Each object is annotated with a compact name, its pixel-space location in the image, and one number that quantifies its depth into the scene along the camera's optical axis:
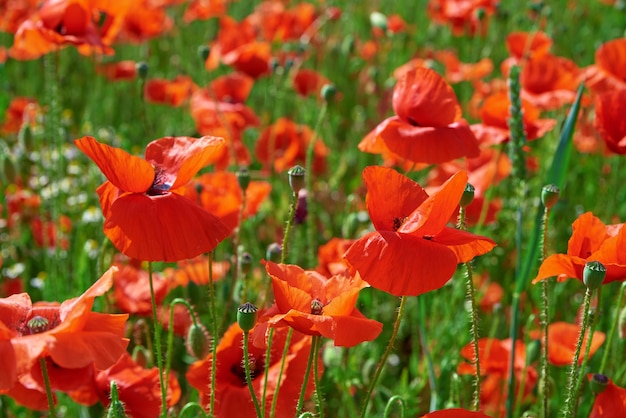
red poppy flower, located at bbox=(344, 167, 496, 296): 0.97
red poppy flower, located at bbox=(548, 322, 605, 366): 1.23
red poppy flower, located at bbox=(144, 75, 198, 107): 2.01
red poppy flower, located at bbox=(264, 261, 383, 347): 0.96
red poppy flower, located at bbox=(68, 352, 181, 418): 1.11
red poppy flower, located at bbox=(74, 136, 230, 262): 1.01
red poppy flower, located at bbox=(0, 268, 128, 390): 0.91
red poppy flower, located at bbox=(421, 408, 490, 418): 0.98
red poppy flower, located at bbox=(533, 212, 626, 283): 1.01
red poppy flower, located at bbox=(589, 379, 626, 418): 1.06
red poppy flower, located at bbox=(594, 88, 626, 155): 1.21
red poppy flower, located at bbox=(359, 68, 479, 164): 1.18
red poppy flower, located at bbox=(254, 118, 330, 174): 1.72
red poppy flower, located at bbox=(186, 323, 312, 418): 1.07
